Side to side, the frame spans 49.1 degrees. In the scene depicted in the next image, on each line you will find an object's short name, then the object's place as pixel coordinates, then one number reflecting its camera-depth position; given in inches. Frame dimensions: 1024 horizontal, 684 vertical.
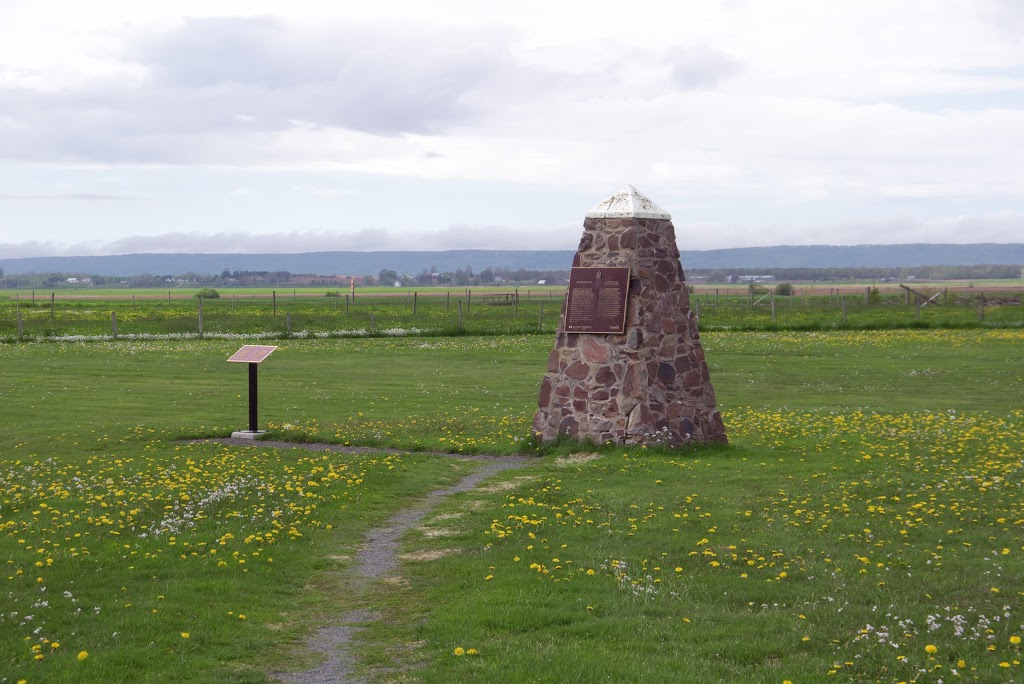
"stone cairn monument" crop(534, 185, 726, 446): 810.2
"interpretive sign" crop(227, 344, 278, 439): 923.5
